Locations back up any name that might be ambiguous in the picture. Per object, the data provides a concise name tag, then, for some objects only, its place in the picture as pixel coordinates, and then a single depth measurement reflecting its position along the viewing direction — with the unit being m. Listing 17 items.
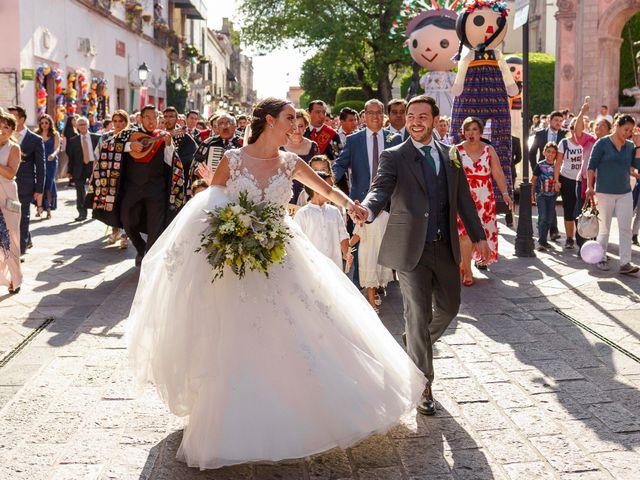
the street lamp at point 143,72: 29.28
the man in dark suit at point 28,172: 11.54
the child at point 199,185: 9.95
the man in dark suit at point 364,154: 8.97
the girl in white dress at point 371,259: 8.45
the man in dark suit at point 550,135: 15.52
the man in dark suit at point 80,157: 15.92
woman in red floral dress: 9.74
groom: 5.40
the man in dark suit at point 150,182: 10.40
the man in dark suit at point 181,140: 11.77
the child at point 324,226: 7.64
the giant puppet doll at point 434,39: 19.64
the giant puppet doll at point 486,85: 12.06
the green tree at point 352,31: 37.84
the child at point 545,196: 12.31
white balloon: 10.23
